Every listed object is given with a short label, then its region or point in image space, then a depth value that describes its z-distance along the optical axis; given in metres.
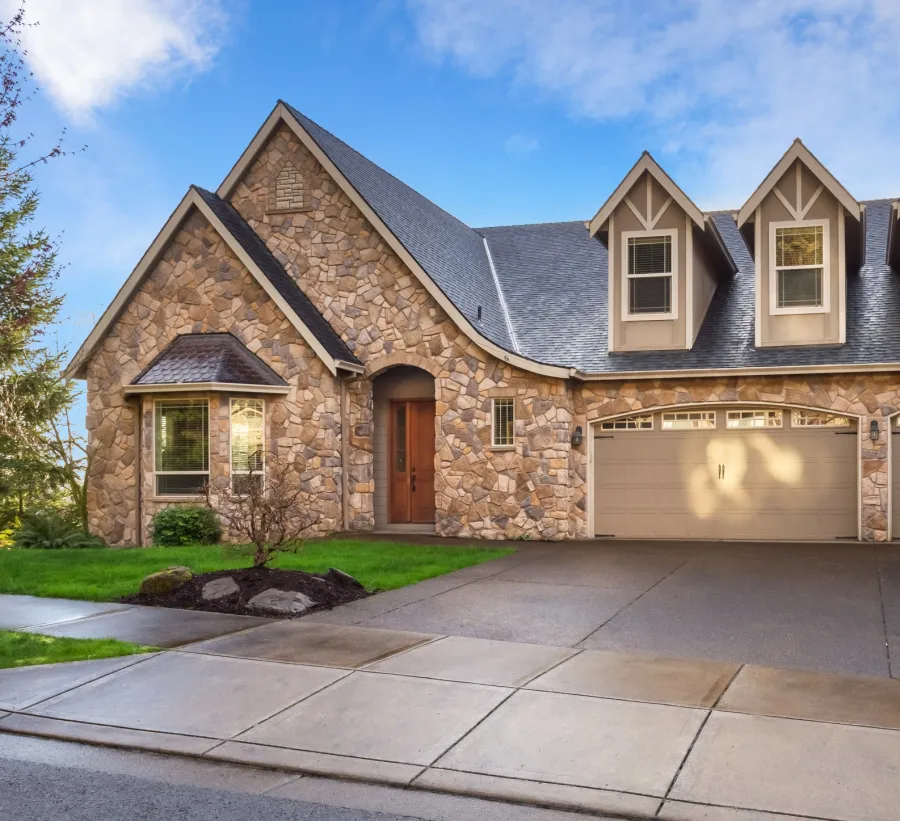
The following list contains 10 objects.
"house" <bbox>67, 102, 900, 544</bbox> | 16.33
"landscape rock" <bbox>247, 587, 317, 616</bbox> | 9.62
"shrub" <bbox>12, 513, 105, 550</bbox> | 16.98
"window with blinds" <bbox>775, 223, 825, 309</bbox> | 16.59
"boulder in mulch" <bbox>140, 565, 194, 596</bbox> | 10.41
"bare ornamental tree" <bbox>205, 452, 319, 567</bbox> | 10.72
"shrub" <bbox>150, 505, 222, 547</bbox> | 16.16
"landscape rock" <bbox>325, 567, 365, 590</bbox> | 10.93
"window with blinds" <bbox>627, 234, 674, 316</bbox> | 17.25
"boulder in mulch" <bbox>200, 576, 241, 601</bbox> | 10.07
